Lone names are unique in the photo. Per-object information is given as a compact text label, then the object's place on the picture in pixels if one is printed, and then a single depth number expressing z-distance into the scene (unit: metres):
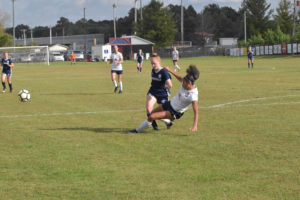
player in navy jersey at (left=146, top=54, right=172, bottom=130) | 10.66
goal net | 71.19
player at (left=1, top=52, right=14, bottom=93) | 22.70
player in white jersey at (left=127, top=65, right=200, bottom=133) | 9.32
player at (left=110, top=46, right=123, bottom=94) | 20.91
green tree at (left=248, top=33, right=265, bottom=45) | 87.31
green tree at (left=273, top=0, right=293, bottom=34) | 102.26
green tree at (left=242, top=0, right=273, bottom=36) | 118.69
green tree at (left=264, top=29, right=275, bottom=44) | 84.81
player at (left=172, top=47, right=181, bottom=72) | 39.84
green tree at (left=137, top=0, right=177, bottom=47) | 100.62
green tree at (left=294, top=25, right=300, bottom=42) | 76.38
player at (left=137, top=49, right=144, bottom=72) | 40.07
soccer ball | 17.58
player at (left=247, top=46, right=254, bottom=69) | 40.07
